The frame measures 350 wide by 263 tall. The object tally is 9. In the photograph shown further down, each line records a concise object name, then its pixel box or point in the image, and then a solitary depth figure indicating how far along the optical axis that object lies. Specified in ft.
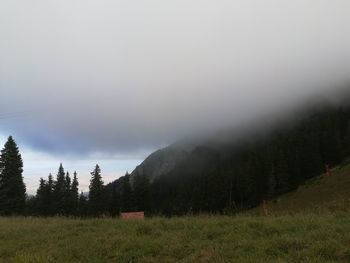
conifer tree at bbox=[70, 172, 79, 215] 265.77
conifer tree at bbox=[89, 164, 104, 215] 272.92
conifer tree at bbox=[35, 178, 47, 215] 255.50
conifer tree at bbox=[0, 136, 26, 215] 192.65
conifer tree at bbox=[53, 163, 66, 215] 256.11
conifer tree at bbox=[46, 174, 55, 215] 256.64
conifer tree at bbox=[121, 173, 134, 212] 302.04
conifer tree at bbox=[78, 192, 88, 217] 268.13
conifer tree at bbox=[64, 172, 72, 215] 257.01
